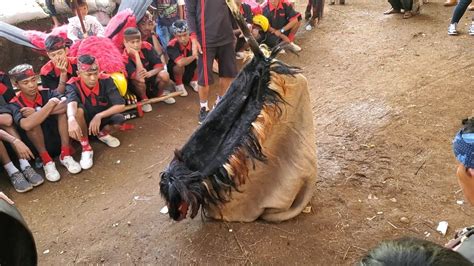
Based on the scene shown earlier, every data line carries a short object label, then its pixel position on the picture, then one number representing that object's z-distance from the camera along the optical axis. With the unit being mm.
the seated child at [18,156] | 3504
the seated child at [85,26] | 4805
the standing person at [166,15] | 5520
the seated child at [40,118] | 3623
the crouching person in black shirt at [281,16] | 5898
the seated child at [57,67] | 4102
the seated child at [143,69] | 4562
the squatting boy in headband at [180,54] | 4898
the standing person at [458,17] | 5754
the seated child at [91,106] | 3766
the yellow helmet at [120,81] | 4246
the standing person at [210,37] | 3887
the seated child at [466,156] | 1523
